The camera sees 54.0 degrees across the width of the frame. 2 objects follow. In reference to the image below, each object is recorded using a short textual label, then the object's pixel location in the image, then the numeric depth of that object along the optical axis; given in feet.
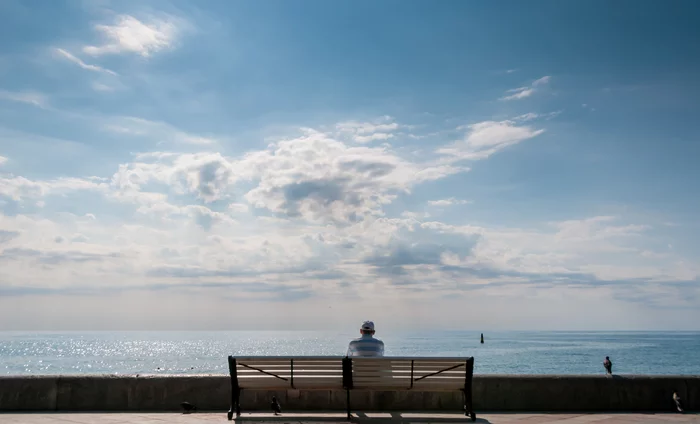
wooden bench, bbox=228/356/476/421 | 30.50
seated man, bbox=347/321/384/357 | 33.02
